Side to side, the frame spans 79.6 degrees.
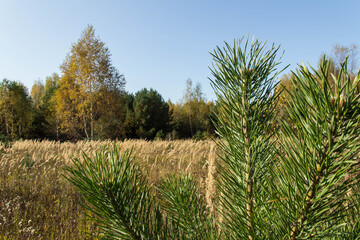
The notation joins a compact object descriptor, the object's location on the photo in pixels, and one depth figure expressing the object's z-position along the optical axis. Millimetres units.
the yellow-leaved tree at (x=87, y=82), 19453
